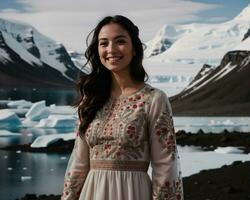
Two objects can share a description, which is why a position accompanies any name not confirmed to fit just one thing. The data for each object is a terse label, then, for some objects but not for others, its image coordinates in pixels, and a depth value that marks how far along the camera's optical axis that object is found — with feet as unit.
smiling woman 8.87
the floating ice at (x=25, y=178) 50.67
